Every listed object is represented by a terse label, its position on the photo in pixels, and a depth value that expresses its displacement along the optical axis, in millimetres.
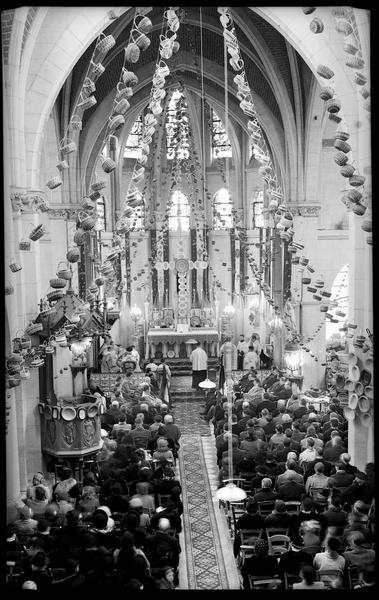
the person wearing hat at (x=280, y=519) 10602
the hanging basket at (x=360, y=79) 9555
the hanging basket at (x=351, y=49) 9454
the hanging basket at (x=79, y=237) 10992
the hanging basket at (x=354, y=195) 10464
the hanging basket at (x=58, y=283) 11672
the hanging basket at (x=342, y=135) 10891
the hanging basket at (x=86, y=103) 11141
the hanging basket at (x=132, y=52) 10309
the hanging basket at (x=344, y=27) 9438
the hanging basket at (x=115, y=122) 10904
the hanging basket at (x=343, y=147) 10719
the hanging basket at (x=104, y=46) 10773
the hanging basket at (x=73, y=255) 10923
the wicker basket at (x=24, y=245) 11859
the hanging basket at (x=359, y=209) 10664
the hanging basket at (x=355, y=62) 9578
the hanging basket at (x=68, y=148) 11008
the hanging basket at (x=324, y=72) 10352
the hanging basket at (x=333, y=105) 10555
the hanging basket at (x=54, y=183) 11298
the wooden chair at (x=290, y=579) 9031
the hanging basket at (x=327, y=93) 10406
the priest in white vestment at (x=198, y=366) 23547
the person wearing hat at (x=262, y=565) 9117
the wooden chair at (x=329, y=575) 8770
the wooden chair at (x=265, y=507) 11672
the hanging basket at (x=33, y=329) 12641
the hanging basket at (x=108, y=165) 11023
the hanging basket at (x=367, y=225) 9714
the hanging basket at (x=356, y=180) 10617
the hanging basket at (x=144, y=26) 10243
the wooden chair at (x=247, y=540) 10625
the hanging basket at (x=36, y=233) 11930
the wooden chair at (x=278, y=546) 10328
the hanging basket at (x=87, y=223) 10805
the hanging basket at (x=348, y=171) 10430
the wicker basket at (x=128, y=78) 10609
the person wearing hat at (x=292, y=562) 9078
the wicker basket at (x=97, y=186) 10977
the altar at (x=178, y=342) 29391
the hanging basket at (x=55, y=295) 11586
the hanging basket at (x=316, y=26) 9645
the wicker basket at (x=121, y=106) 10880
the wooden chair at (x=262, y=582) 9086
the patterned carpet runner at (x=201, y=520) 11133
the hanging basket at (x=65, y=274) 11630
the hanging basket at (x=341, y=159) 10656
